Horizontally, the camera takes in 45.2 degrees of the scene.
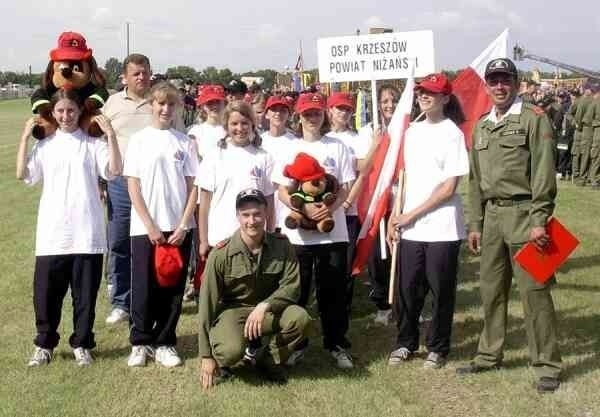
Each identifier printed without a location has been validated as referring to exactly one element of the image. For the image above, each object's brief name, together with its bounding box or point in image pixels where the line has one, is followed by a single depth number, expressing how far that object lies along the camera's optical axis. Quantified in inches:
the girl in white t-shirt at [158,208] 201.0
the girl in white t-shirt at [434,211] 197.5
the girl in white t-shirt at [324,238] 204.1
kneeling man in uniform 188.9
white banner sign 279.9
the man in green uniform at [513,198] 179.9
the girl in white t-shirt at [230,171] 199.5
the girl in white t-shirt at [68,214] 200.5
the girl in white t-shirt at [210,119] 264.4
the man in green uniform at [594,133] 598.2
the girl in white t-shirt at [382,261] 255.1
